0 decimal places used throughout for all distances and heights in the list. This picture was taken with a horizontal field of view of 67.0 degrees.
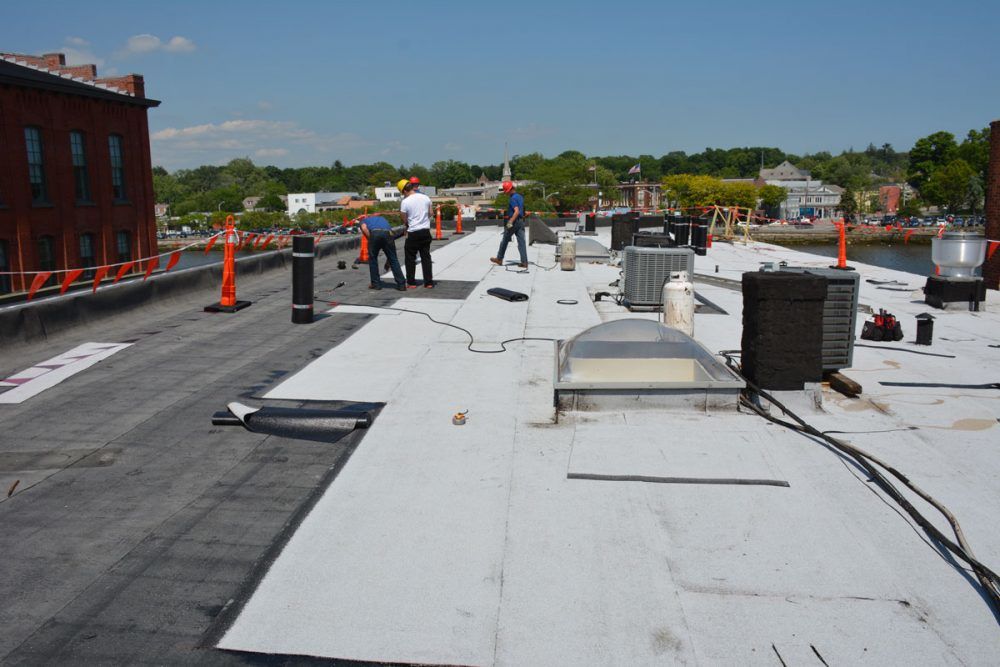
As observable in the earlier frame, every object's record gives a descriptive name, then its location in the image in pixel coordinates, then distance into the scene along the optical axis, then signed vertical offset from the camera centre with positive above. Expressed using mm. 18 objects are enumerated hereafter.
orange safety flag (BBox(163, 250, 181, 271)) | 13073 -867
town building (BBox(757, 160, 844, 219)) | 158875 +1861
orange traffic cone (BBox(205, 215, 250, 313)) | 11531 -1154
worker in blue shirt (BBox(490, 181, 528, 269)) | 16016 -233
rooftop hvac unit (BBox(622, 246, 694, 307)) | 11562 -912
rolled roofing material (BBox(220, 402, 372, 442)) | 6102 -1720
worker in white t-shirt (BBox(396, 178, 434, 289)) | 13539 -253
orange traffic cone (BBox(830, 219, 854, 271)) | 16116 -921
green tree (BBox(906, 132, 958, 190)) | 140625 +10073
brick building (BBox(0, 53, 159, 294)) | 29078 +1784
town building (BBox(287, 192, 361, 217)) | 184125 +1599
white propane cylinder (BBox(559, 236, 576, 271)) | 17344 -1045
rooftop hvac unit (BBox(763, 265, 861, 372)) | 7359 -1063
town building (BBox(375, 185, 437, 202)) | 189625 +4055
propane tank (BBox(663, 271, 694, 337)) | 9344 -1180
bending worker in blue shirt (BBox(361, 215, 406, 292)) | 13250 -584
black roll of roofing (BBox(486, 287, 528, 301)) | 12828 -1444
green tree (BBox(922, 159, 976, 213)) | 118750 +3553
